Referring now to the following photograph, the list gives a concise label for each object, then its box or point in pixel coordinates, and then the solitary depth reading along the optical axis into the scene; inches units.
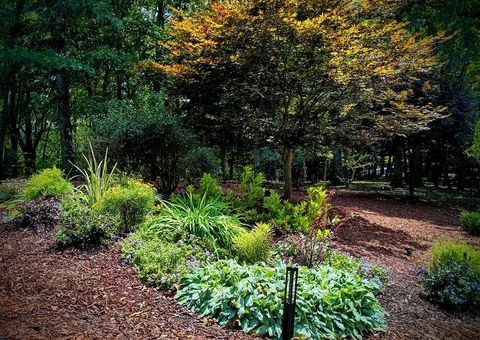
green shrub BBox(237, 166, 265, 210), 248.8
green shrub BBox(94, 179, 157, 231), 181.3
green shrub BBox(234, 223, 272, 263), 161.2
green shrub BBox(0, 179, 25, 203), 287.9
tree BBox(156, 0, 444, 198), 252.1
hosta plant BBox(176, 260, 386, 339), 112.5
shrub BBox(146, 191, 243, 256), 175.0
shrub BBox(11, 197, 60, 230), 199.3
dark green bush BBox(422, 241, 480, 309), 148.1
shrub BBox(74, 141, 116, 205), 202.4
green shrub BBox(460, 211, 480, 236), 296.8
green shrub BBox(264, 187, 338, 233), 218.7
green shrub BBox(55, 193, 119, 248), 164.2
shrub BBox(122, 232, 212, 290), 134.6
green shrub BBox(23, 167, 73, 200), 226.1
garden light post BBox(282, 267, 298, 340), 102.4
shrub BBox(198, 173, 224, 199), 241.0
